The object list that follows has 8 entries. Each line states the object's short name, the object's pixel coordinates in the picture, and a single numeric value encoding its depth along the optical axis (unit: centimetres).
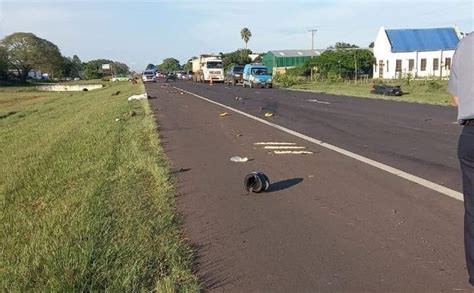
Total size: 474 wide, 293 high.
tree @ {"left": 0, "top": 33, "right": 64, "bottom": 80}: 14175
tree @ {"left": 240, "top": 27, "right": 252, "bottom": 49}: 14332
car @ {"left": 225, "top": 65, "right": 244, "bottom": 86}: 5825
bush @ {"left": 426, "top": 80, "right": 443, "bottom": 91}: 3645
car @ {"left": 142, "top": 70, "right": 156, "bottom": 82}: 7410
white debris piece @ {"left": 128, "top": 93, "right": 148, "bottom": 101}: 2980
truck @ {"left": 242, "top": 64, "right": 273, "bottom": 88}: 5031
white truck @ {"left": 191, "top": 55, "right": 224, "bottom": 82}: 6675
